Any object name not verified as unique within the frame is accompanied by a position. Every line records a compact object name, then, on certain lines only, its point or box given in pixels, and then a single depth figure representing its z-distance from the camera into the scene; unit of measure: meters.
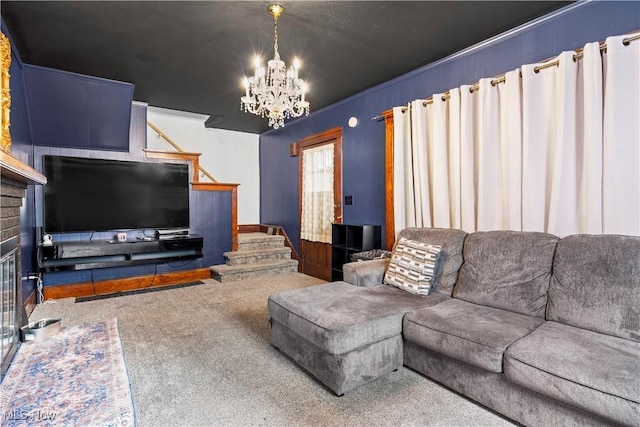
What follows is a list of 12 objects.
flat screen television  3.95
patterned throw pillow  2.50
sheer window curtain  4.88
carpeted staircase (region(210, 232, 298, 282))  4.80
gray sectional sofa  1.45
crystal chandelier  2.49
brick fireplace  1.69
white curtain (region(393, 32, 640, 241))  2.08
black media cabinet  3.71
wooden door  4.65
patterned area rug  1.24
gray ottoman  1.89
